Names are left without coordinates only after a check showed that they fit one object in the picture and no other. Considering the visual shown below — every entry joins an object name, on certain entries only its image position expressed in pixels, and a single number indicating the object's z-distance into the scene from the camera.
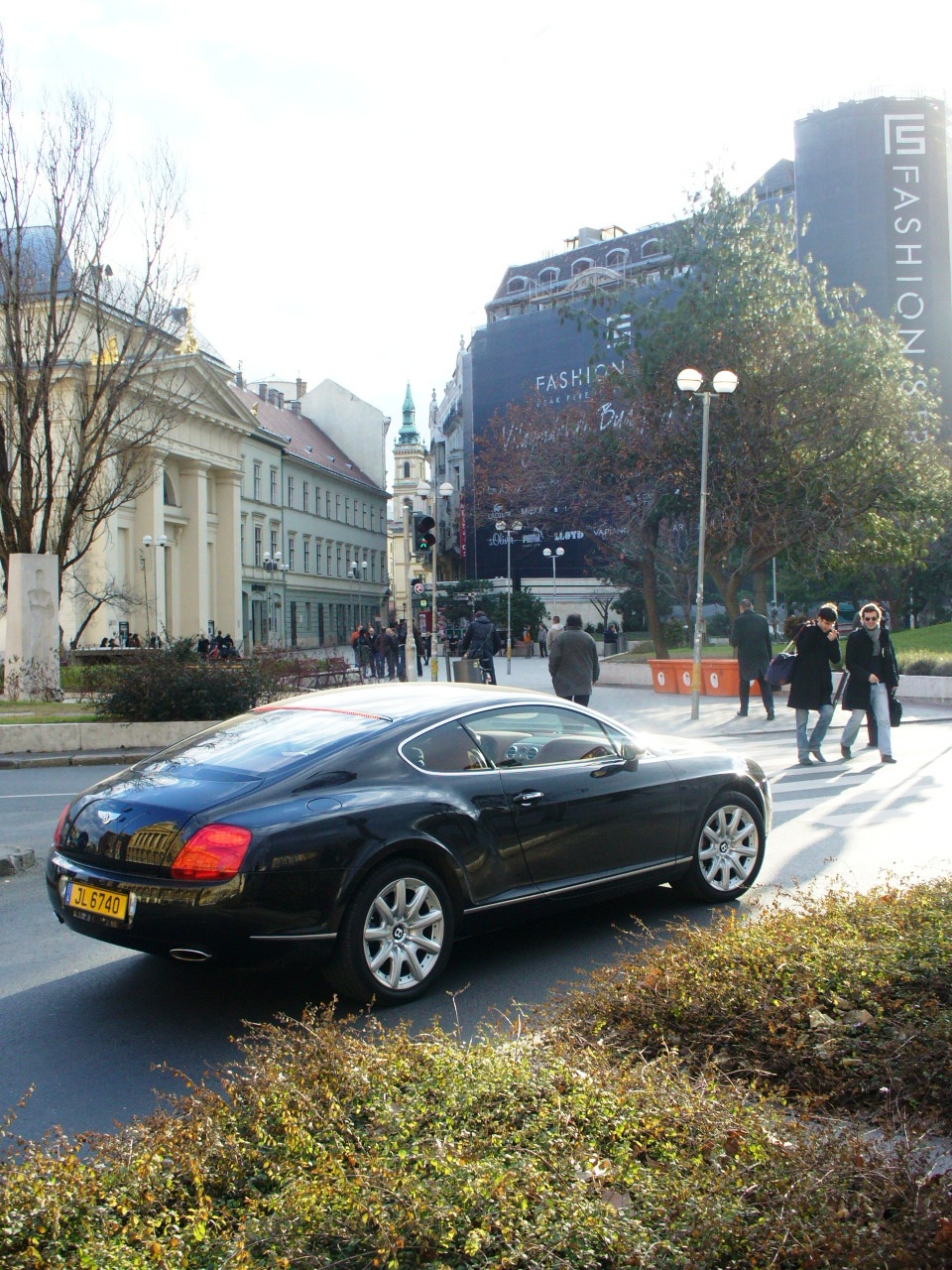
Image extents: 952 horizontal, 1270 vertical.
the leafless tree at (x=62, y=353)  23.94
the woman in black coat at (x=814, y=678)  13.61
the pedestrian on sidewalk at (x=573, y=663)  14.99
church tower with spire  134.00
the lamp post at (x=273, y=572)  66.50
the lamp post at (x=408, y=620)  25.59
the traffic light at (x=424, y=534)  21.34
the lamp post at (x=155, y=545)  51.11
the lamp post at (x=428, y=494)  28.37
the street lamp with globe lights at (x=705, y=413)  20.75
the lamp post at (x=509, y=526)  41.17
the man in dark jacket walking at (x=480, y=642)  25.17
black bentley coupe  4.88
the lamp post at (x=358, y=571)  87.00
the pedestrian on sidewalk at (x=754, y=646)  19.20
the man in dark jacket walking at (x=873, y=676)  13.81
